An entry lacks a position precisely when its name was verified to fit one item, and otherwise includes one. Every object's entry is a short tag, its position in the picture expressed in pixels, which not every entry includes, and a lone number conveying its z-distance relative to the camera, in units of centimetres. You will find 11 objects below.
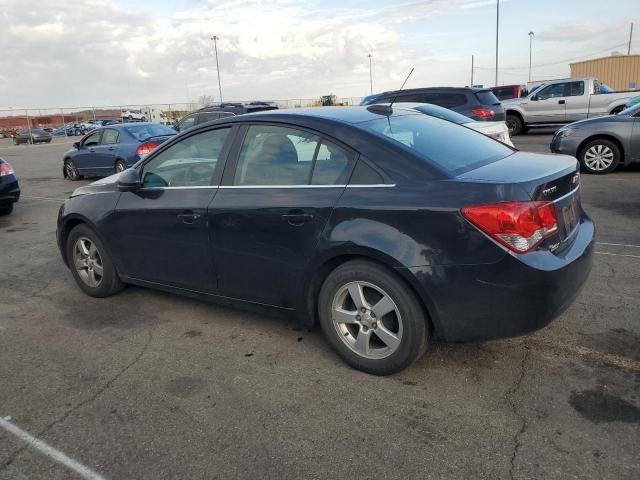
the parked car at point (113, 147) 1268
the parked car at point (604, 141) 984
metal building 3578
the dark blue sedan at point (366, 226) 286
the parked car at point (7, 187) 896
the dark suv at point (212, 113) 1568
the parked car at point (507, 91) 2533
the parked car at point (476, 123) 829
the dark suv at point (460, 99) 1315
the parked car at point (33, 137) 3884
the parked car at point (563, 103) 1762
